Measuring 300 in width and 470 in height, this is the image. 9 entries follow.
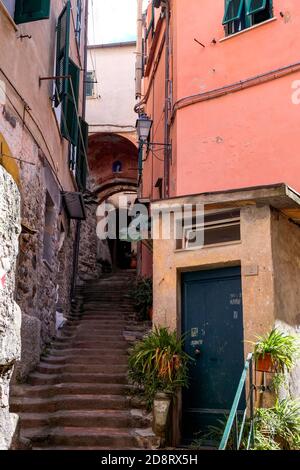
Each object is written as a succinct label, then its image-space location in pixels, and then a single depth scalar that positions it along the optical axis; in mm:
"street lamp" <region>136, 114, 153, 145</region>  13902
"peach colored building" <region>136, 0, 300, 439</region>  7309
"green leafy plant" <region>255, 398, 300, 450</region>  6137
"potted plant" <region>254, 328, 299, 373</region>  6629
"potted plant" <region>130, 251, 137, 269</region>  28150
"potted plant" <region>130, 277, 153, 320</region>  13547
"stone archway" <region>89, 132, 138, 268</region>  23031
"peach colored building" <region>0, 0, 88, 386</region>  8445
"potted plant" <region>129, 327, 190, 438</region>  7266
